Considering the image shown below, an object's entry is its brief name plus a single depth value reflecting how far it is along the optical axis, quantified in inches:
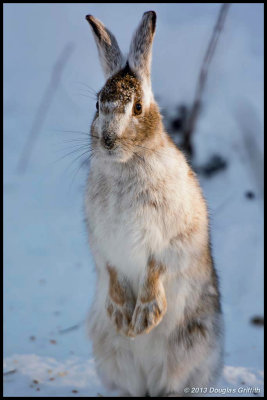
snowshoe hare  200.1
